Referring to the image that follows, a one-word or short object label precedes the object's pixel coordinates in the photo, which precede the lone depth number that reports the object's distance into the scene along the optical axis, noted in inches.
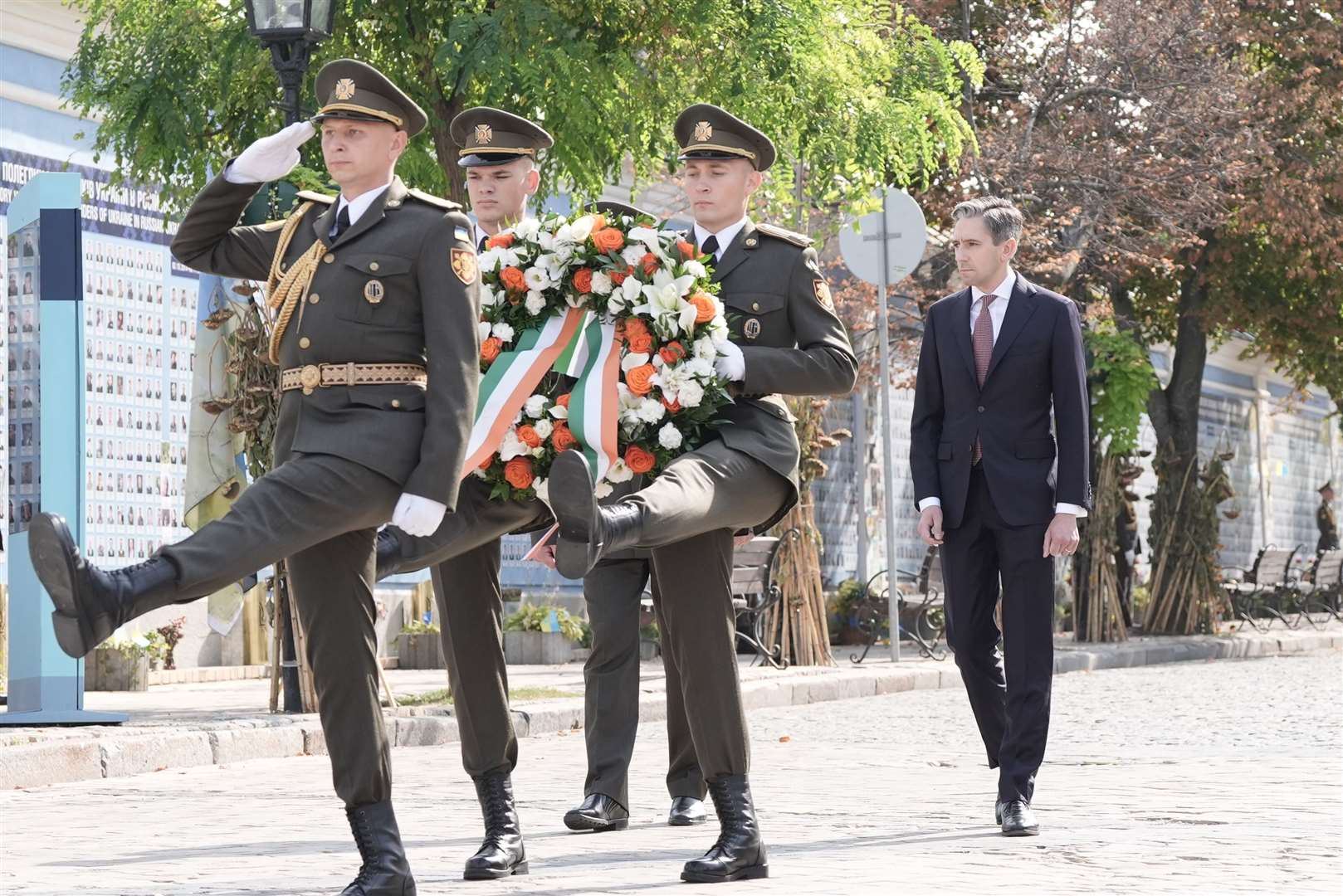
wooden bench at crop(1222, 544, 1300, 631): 1097.4
